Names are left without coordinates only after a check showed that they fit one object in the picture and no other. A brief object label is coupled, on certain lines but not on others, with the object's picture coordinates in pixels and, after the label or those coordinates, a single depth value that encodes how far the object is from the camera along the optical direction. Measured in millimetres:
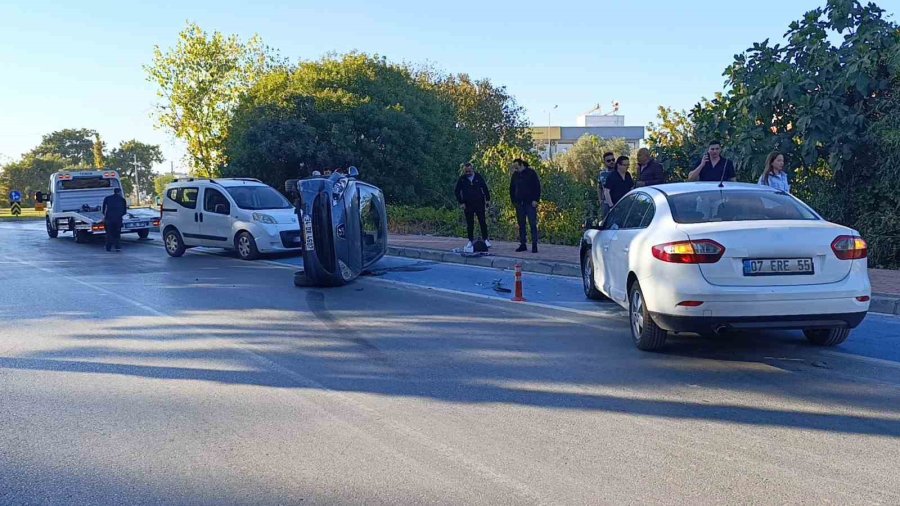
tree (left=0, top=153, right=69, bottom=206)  90438
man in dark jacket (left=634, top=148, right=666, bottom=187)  13219
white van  17953
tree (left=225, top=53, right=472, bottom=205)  29703
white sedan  6789
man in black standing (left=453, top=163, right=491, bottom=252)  16578
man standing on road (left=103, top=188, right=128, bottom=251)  21234
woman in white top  11492
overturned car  12492
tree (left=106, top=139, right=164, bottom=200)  100875
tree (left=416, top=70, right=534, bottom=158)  47688
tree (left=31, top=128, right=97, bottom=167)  105812
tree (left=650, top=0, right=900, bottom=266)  13477
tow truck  25109
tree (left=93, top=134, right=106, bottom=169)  83262
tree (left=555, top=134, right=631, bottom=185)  48797
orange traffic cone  11172
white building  93125
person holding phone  12000
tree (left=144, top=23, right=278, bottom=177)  39562
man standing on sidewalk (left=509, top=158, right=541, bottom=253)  15547
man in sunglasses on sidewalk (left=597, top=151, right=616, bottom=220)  14108
